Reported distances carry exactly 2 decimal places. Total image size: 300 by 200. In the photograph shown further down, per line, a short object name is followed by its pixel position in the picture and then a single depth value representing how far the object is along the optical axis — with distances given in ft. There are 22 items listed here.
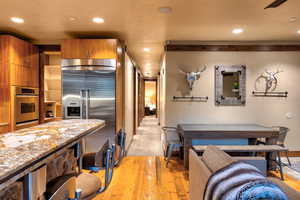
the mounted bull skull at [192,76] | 14.24
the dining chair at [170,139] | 12.61
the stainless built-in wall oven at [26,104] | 12.32
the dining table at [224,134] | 11.85
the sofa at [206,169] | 5.30
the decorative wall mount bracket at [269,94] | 14.71
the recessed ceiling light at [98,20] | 10.38
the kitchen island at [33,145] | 2.82
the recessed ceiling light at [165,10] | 9.12
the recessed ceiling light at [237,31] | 11.96
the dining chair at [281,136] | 12.32
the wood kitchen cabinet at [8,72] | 11.93
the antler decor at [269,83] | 14.62
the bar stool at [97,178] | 4.67
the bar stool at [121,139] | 6.59
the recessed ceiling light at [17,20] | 10.47
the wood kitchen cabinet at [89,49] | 12.34
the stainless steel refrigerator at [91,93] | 12.39
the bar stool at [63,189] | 3.23
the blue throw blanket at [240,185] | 3.47
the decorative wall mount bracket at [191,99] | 14.73
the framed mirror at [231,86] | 14.64
